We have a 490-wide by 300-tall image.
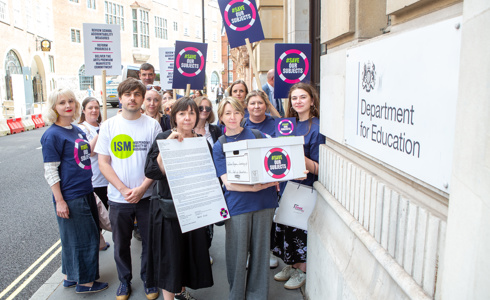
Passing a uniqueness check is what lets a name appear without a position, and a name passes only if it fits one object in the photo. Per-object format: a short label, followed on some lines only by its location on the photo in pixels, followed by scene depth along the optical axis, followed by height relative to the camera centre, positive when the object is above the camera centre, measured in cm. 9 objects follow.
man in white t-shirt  358 -67
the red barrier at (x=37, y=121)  2030 -120
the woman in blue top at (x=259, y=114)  425 -19
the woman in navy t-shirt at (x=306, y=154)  363 -53
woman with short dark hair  332 -125
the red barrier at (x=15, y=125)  1784 -127
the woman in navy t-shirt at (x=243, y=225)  318 -106
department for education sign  144 -1
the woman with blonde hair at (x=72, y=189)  359 -86
